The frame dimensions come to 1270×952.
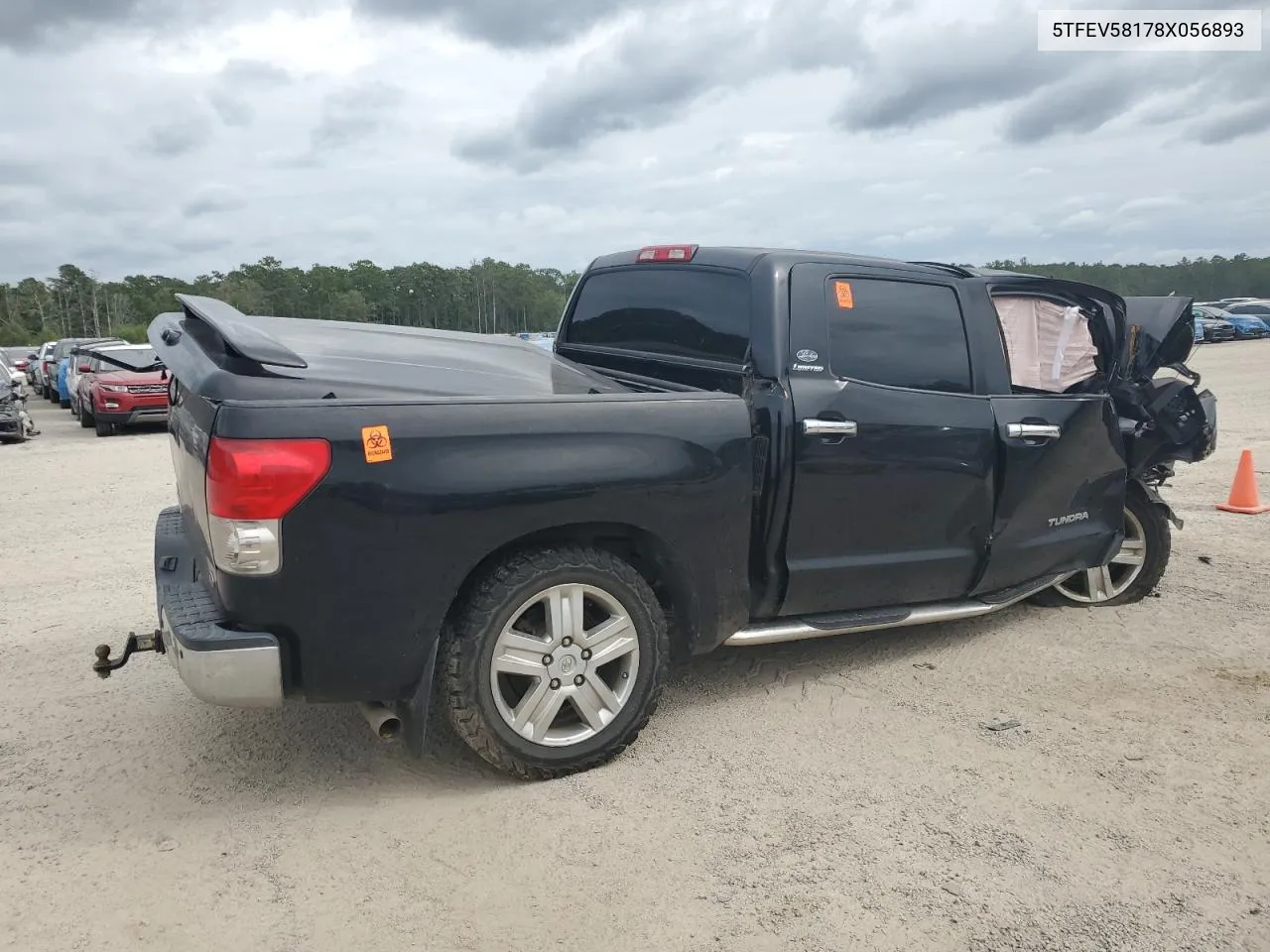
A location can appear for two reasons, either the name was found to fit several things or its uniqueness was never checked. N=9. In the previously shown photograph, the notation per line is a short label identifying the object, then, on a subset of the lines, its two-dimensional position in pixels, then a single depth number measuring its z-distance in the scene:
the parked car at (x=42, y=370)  27.89
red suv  15.58
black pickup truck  3.04
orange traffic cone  7.80
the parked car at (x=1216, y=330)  42.14
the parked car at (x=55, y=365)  24.50
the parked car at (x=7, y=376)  15.89
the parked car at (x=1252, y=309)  45.71
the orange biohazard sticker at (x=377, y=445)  3.02
